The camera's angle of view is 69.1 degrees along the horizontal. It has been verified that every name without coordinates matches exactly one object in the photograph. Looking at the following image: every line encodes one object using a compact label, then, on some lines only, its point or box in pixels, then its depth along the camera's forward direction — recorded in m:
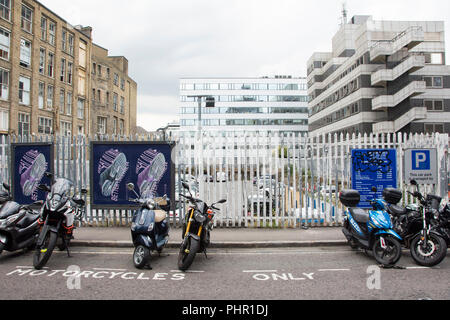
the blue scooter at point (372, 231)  5.46
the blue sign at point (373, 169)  8.39
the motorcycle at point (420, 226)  5.41
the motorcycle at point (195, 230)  5.24
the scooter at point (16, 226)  5.75
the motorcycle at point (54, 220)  5.35
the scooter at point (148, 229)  5.42
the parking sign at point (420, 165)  8.44
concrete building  37.97
